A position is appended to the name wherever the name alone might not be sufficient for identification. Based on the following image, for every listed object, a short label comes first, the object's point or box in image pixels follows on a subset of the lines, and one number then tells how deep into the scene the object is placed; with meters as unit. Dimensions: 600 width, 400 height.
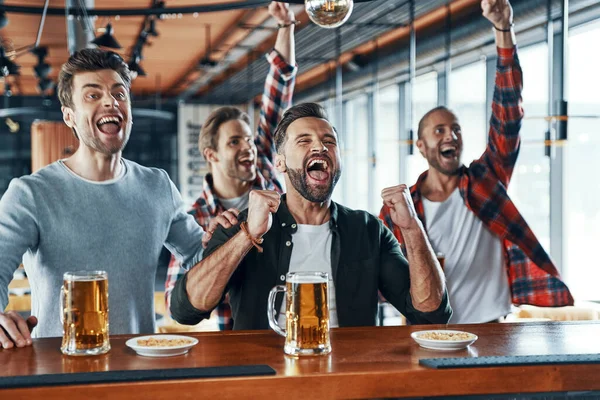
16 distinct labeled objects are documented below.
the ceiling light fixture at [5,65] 6.41
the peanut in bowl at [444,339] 1.74
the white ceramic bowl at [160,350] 1.70
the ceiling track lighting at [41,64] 8.48
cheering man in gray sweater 2.25
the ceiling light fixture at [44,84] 10.95
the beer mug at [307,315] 1.71
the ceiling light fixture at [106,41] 5.90
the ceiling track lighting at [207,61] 10.41
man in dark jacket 2.18
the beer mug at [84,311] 1.69
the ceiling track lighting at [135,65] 7.55
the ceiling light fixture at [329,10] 2.22
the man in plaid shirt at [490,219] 3.28
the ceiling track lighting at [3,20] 5.19
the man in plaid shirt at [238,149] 3.55
